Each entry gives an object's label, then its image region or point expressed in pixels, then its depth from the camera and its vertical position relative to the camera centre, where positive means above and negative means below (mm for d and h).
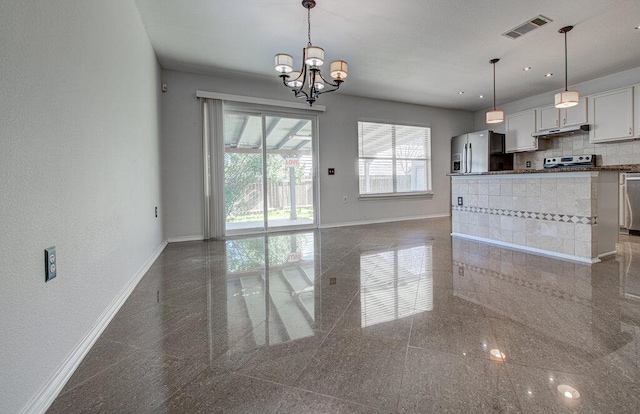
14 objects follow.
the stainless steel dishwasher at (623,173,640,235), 4832 -160
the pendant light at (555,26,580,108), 3766 +1253
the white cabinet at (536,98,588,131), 5508 +1548
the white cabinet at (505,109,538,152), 6348 +1425
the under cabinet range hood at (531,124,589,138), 5457 +1236
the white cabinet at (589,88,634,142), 4934 +1362
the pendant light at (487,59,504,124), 4626 +1264
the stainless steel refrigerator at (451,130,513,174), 6789 +1017
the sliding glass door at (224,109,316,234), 5398 +552
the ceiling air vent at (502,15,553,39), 3539 +2130
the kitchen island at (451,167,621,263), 3291 -211
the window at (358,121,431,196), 6763 +939
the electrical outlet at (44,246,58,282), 1314 -273
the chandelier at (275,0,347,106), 2986 +1487
